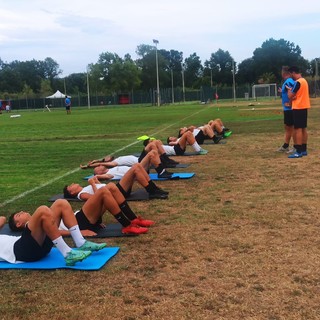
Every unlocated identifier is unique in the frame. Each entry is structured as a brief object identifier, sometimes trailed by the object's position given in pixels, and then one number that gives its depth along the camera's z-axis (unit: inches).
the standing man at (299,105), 417.1
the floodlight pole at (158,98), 2345.0
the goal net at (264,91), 2571.4
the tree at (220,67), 4269.2
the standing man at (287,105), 431.2
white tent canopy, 2891.2
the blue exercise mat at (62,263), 177.5
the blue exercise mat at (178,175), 348.2
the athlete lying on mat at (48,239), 176.1
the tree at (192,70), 4576.8
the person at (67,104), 1795.2
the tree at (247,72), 4106.8
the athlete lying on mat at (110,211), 214.4
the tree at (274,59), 4045.3
